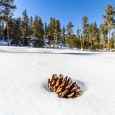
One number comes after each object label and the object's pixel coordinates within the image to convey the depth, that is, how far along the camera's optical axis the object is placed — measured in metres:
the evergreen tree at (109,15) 27.25
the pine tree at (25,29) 36.24
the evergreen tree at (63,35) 45.42
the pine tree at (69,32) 40.12
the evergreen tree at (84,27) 37.16
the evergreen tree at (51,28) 39.12
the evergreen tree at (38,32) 37.35
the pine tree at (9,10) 12.08
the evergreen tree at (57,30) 38.83
